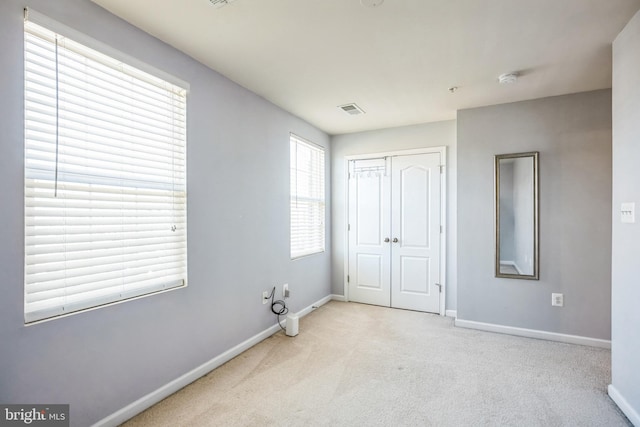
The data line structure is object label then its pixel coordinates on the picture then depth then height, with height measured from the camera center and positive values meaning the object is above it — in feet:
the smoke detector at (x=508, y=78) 8.75 +3.95
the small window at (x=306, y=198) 12.80 +0.68
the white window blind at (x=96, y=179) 5.23 +0.68
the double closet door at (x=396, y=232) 13.53 -0.85
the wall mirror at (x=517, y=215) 10.78 -0.05
